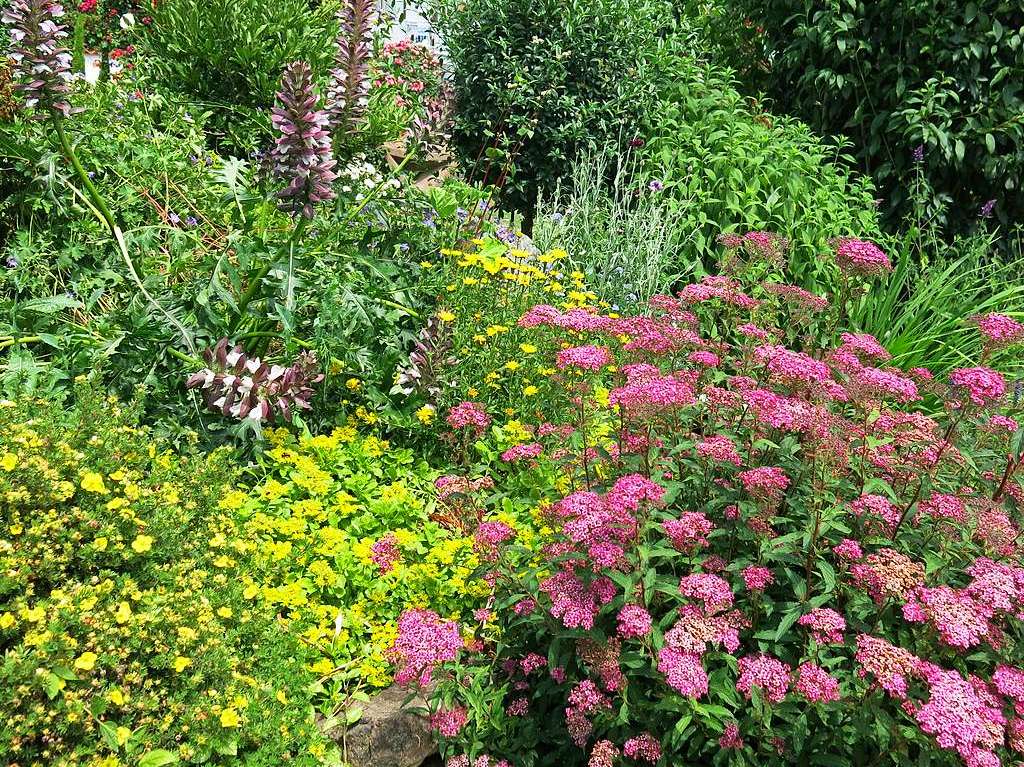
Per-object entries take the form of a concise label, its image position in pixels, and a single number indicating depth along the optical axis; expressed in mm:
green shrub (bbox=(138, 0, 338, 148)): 5238
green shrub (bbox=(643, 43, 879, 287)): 5086
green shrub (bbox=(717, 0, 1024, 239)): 5812
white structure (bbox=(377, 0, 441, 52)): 7714
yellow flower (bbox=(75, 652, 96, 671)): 1846
